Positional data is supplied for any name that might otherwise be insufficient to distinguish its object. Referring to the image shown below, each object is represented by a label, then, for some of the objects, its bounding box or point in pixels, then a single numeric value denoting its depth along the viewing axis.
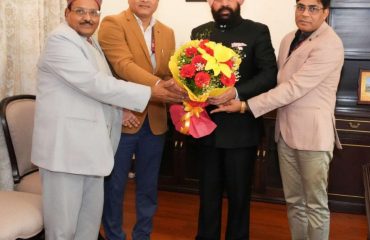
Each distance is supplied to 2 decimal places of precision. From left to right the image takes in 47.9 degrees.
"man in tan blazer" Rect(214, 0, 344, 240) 2.23
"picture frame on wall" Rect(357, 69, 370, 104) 3.61
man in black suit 2.36
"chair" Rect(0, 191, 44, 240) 1.91
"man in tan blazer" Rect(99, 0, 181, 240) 2.37
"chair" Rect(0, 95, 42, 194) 2.40
